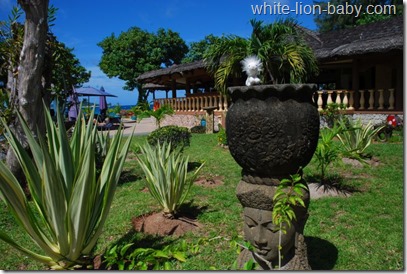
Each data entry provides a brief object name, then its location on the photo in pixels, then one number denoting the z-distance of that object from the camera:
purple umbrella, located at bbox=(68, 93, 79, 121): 12.48
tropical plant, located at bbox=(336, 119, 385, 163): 5.70
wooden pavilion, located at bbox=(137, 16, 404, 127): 9.47
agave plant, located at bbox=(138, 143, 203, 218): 3.58
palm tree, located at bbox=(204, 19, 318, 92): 6.89
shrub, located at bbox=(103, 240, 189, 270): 1.70
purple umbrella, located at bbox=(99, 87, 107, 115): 19.41
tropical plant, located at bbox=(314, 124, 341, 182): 4.36
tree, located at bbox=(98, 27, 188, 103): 27.19
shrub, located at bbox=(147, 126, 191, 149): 7.20
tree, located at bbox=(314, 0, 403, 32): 17.97
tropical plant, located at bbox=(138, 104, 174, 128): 9.55
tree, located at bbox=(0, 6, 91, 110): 4.48
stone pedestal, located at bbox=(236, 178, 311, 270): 2.11
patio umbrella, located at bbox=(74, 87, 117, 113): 18.20
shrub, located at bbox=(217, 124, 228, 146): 8.38
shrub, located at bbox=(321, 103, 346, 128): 10.07
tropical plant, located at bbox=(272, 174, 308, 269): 1.78
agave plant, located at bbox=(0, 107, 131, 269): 2.07
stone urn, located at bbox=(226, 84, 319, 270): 1.96
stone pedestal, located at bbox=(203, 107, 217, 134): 12.32
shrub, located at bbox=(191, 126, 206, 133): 12.68
